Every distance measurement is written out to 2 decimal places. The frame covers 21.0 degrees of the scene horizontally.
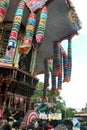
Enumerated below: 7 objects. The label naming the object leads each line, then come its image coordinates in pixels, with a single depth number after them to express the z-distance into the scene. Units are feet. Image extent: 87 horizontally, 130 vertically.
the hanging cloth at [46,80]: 85.53
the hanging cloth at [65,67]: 79.67
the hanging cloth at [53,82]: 83.61
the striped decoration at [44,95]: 84.80
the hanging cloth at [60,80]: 82.34
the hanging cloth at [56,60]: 79.20
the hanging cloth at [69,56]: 78.18
